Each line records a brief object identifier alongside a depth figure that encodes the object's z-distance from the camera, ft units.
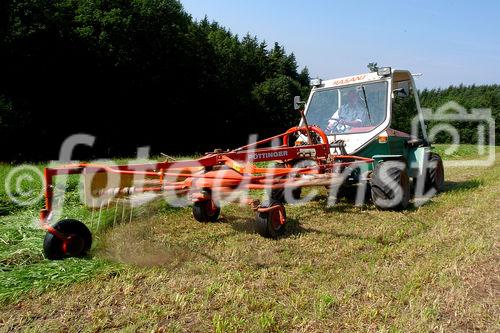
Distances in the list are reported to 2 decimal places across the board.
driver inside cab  24.95
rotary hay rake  14.21
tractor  21.80
